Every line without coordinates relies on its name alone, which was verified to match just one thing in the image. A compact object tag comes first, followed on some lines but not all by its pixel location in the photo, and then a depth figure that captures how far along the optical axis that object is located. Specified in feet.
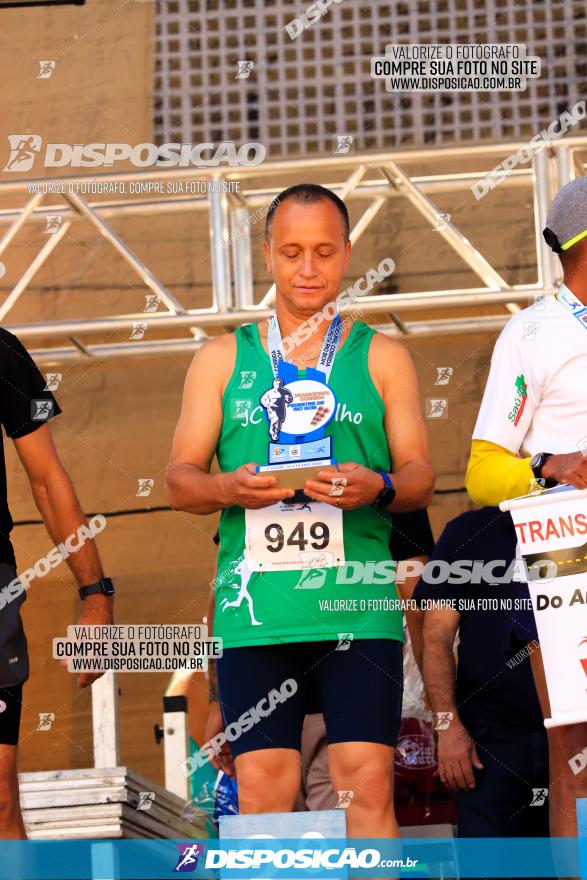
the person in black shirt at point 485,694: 23.99
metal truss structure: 38.86
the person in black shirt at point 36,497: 21.04
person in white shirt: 20.15
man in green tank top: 19.10
